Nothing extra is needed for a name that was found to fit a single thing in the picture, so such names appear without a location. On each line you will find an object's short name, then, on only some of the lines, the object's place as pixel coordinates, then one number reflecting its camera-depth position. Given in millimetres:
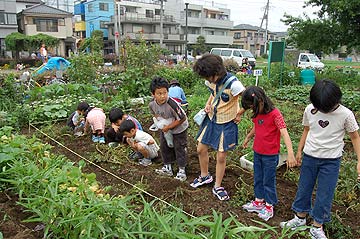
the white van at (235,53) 26488
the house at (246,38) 58147
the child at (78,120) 5789
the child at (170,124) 3797
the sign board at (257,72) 8124
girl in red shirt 2949
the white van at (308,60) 24441
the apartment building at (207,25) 49000
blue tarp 11469
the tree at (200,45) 44844
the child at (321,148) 2557
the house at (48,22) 32719
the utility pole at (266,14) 39416
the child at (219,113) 3244
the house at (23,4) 35375
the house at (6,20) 30312
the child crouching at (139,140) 4398
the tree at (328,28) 11391
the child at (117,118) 4793
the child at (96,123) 5422
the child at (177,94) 5703
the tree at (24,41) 27781
